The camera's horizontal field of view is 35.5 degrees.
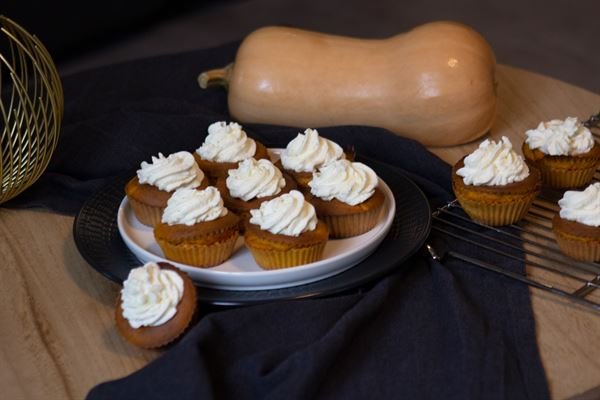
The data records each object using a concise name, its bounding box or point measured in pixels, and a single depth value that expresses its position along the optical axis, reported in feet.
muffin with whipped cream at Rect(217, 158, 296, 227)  4.53
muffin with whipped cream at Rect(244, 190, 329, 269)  4.19
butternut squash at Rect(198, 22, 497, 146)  5.76
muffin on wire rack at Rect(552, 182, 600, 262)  4.40
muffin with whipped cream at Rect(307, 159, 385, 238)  4.52
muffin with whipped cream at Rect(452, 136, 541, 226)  4.73
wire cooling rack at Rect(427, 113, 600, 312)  4.36
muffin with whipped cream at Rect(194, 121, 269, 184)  4.92
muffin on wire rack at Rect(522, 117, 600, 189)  5.09
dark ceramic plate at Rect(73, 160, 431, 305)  4.17
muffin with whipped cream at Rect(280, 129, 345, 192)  4.83
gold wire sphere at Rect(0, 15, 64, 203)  4.86
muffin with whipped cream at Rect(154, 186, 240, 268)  4.23
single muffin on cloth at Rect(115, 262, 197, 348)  3.85
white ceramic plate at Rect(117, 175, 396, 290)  4.16
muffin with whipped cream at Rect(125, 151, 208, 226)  4.58
